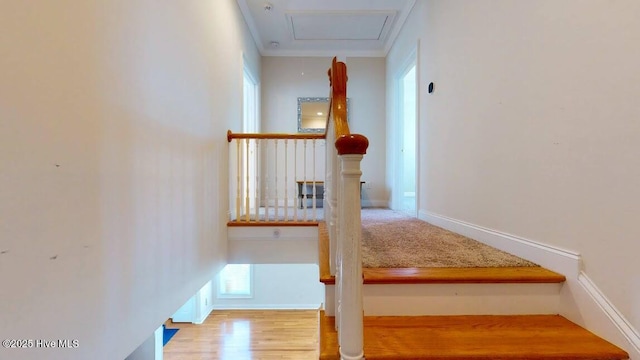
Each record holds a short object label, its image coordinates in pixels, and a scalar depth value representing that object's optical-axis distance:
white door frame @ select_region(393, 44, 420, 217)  4.29
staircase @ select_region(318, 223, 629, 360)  1.19
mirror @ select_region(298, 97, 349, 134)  4.89
